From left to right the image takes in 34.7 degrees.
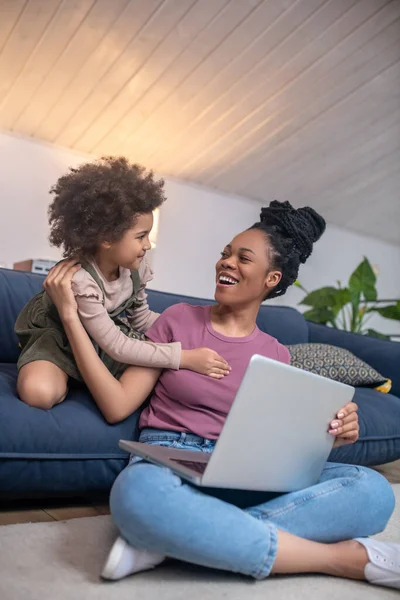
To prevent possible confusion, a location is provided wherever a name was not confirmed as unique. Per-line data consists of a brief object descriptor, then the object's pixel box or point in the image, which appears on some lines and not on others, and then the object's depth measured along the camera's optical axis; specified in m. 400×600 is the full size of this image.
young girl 1.52
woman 1.15
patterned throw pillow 2.52
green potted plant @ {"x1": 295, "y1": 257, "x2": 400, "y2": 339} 4.13
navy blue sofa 1.48
